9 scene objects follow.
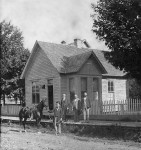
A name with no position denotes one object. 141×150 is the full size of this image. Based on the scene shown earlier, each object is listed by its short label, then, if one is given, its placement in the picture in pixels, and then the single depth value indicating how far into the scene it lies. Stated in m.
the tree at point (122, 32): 15.40
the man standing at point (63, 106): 19.91
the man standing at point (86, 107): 19.81
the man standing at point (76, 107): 20.23
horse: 19.48
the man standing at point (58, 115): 17.61
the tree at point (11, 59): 32.41
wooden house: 23.94
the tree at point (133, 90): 32.84
